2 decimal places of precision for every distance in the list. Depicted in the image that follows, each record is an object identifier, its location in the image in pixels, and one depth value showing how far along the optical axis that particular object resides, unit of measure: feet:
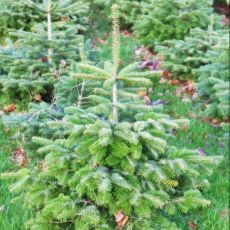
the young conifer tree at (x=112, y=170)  10.89
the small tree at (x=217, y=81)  19.12
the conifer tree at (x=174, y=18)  25.13
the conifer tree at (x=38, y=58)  18.07
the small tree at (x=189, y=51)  22.93
